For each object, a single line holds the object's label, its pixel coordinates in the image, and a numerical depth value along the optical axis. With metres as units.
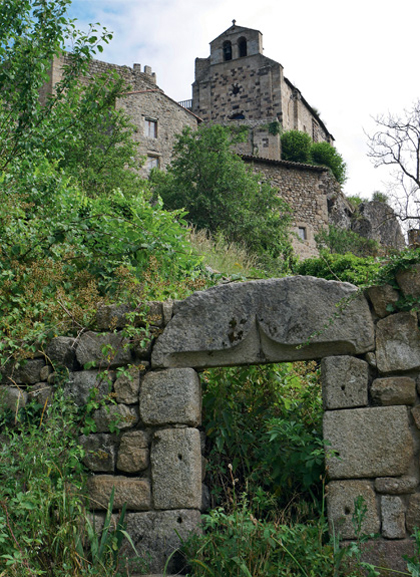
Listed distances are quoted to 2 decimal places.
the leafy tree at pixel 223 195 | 17.23
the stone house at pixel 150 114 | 25.27
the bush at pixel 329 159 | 28.52
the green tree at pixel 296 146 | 28.44
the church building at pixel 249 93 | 29.71
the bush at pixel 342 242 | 21.75
